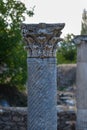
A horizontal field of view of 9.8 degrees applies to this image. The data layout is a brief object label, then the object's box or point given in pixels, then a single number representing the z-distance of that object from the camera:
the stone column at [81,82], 11.34
